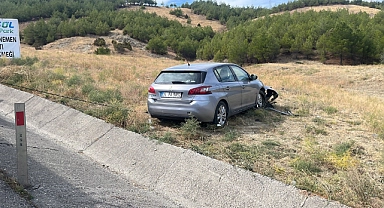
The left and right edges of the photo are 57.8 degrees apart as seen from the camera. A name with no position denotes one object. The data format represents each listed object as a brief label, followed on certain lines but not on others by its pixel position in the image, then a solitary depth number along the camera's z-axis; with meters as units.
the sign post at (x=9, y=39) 15.52
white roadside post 4.45
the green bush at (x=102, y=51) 66.69
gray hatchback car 7.49
